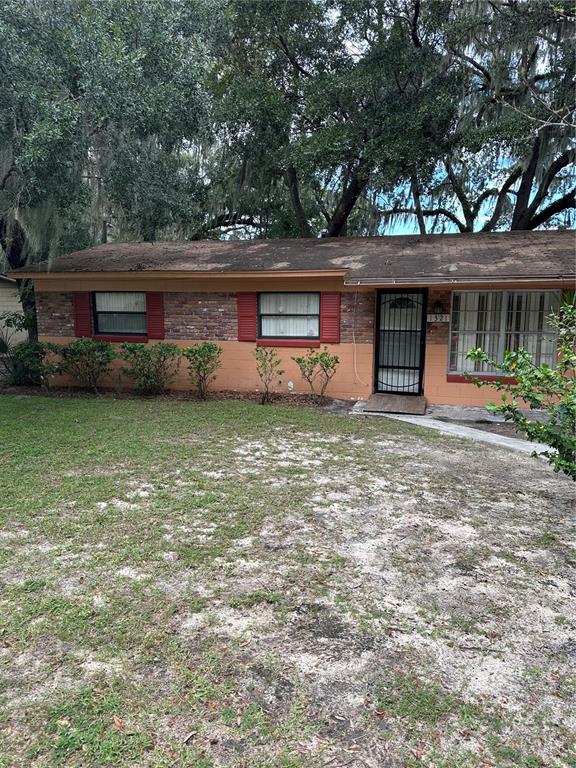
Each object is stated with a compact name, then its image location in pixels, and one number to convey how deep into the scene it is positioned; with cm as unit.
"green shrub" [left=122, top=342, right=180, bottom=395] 978
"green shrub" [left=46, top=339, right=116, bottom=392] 993
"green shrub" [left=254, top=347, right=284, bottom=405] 978
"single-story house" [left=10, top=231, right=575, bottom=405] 882
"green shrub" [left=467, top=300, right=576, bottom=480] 381
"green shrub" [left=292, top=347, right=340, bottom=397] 935
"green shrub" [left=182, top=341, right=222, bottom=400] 965
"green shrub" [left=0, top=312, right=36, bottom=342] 1126
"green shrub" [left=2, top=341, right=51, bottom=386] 1030
